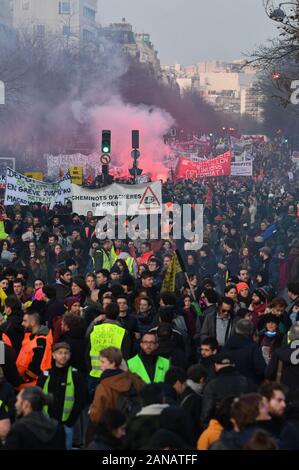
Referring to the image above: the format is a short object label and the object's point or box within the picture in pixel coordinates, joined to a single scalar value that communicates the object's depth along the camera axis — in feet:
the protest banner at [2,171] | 94.81
